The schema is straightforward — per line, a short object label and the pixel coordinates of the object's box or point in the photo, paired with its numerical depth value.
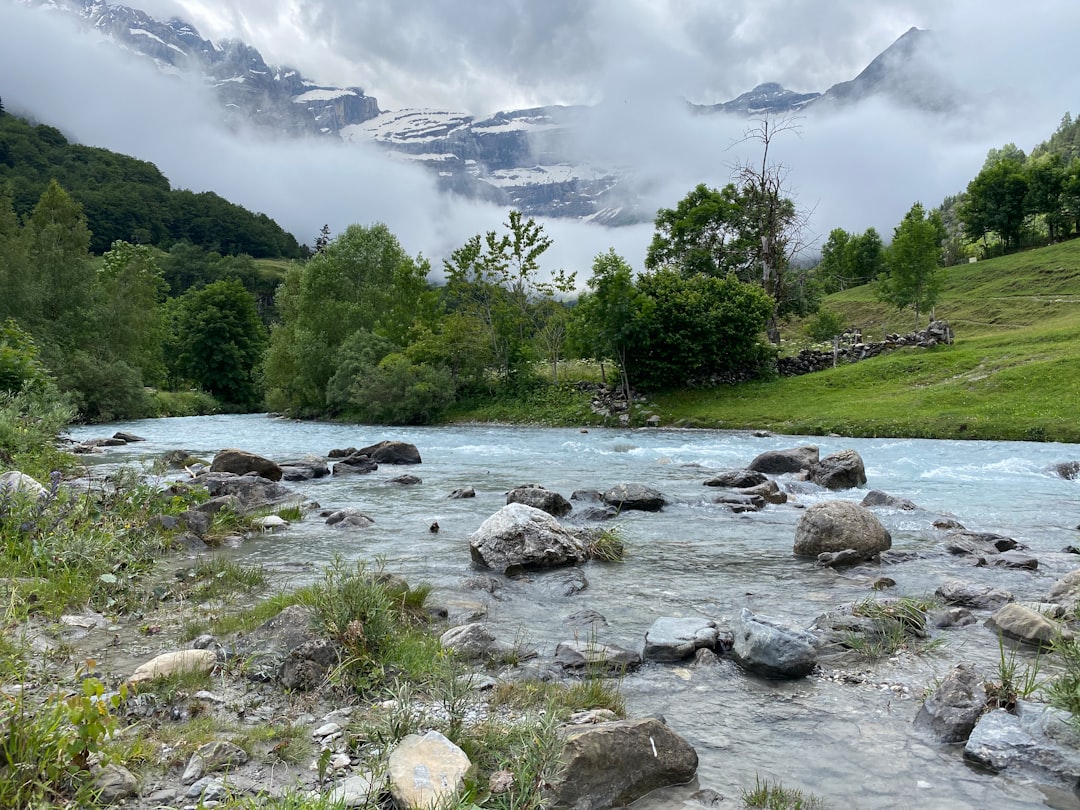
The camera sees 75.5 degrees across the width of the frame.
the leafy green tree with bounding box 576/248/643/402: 43.00
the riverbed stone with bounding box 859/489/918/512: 16.13
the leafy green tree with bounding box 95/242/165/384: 56.81
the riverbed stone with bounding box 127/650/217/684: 5.91
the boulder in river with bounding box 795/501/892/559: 11.70
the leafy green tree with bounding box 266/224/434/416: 58.12
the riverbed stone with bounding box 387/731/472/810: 3.96
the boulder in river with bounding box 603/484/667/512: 16.83
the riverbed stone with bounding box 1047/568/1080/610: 8.68
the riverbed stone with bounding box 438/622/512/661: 7.23
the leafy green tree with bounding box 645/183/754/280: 55.44
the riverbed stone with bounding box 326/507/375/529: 14.73
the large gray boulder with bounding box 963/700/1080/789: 4.91
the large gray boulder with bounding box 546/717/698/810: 4.58
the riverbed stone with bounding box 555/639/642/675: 7.00
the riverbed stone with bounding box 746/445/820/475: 22.53
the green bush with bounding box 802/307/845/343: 64.62
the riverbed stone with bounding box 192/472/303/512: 17.39
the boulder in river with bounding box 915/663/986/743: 5.52
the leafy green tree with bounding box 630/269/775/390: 44.56
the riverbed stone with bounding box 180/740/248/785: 4.41
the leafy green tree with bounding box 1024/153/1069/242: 89.44
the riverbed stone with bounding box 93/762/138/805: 3.92
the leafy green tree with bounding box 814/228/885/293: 107.50
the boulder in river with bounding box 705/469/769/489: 19.91
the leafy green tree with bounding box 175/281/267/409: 75.38
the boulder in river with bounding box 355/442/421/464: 27.48
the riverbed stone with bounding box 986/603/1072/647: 7.36
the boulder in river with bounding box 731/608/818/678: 6.88
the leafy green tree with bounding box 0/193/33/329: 48.25
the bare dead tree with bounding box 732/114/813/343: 53.06
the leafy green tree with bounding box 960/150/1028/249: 93.69
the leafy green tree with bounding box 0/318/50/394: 25.28
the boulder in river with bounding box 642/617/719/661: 7.43
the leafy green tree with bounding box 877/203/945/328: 55.78
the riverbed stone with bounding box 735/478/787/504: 17.48
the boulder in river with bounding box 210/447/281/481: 21.50
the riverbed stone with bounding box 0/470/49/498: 10.27
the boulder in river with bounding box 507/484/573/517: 16.08
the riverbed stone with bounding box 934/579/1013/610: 8.95
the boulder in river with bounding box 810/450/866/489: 19.62
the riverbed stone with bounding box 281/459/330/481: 23.02
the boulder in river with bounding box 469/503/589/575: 11.30
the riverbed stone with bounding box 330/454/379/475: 24.55
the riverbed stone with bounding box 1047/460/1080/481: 20.12
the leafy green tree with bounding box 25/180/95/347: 51.50
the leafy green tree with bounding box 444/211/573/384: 53.41
